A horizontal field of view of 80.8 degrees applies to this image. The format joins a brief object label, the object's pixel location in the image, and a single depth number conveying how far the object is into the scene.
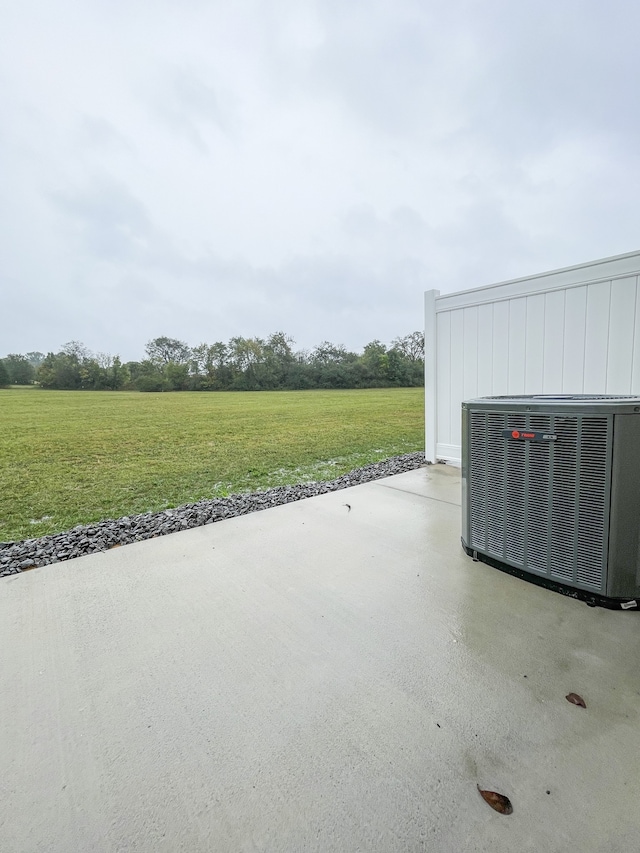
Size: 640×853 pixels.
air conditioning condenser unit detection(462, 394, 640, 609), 1.51
